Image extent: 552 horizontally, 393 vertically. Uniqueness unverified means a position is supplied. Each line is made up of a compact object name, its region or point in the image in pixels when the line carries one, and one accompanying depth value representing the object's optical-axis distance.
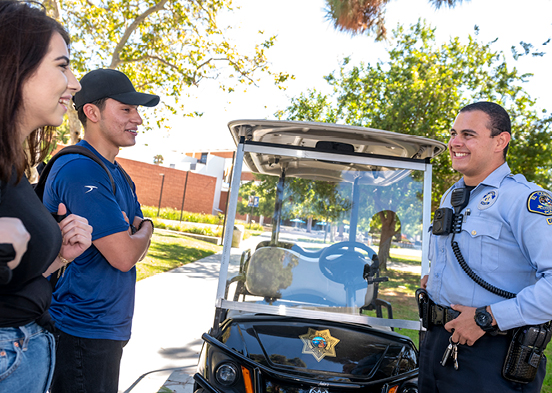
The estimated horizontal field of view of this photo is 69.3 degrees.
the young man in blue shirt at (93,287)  1.64
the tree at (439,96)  9.26
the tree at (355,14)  6.13
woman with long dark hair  1.04
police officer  1.72
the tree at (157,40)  10.26
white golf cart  2.44
